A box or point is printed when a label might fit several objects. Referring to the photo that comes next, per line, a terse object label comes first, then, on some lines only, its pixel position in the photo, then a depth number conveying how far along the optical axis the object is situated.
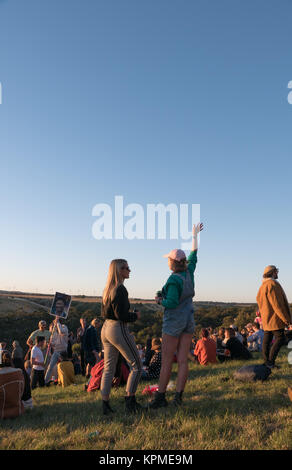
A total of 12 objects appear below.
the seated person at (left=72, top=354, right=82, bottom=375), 14.19
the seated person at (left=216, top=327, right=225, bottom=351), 11.43
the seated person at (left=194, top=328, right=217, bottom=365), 10.66
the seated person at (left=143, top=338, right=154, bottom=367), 10.49
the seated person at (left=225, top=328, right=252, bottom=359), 10.51
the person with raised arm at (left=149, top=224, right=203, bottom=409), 5.38
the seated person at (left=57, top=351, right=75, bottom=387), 10.93
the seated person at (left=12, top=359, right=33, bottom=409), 7.09
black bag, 6.87
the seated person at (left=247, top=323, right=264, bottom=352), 13.76
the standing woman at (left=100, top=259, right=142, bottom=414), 5.21
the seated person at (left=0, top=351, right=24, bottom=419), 6.24
